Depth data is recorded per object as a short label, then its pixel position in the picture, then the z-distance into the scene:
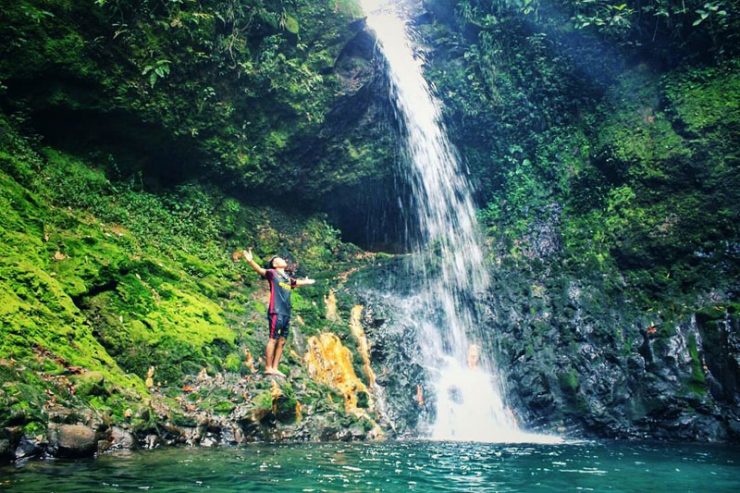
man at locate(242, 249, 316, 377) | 7.32
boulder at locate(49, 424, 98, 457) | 4.34
